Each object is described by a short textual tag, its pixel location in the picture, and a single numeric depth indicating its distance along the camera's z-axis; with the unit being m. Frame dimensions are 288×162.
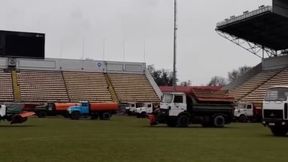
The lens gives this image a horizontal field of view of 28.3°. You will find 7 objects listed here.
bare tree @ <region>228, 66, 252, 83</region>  170.07
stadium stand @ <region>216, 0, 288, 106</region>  66.88
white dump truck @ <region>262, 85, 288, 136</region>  28.83
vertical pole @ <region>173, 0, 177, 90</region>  62.41
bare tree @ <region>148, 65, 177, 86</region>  147.51
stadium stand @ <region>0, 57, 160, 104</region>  79.31
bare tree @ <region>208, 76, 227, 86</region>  180.15
